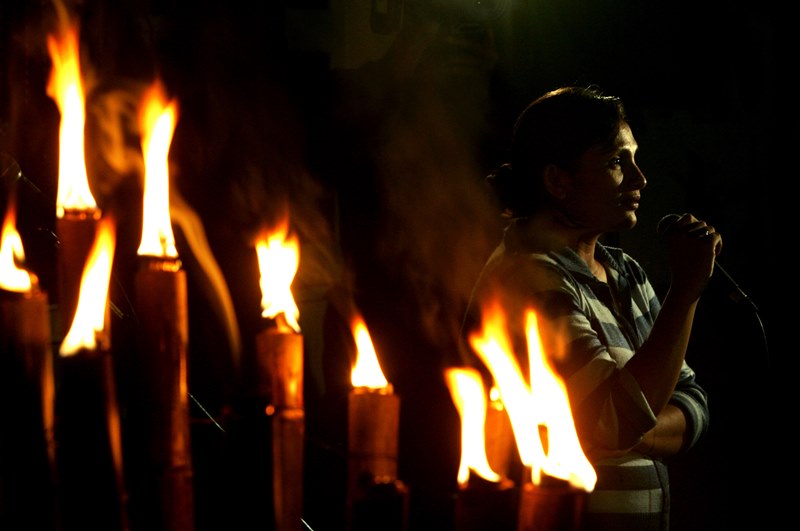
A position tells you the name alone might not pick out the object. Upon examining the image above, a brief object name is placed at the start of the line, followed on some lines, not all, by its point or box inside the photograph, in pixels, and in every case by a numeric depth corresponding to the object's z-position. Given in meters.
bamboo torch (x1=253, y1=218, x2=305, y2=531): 2.79
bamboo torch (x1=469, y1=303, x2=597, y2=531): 2.49
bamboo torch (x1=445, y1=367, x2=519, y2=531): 2.56
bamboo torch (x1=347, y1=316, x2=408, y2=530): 2.84
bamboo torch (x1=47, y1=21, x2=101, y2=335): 2.79
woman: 3.35
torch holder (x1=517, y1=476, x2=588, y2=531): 2.48
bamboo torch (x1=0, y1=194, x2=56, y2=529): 2.62
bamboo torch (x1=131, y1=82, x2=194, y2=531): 2.78
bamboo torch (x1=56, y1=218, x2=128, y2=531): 2.58
